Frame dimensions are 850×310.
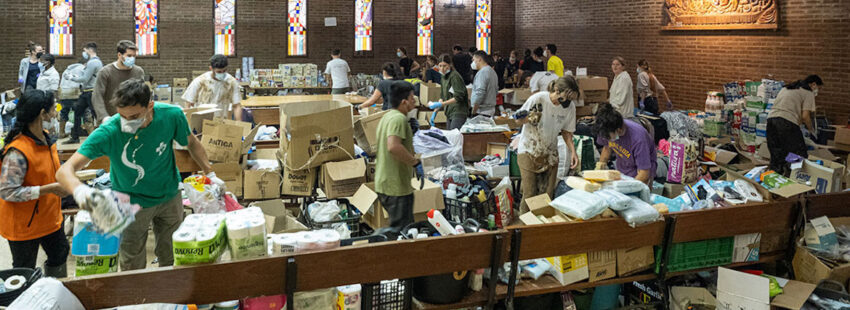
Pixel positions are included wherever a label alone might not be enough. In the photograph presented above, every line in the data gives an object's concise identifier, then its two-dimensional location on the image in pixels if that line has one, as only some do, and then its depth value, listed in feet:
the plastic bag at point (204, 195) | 14.24
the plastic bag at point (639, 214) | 12.37
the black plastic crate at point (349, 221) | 17.76
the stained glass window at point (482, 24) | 60.23
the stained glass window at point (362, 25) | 55.93
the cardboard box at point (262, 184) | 19.58
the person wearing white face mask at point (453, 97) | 27.37
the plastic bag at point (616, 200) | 12.48
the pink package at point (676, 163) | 21.80
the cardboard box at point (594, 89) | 35.86
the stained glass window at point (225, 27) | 51.62
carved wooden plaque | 34.81
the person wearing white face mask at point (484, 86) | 27.86
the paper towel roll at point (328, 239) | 10.87
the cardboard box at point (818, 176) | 19.36
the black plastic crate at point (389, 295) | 11.01
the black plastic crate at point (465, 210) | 19.61
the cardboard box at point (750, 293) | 12.40
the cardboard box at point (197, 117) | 20.17
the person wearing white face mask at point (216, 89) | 23.56
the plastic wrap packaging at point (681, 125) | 27.02
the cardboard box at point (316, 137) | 18.29
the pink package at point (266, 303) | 10.53
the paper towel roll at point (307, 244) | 10.84
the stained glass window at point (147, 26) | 49.28
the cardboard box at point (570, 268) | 12.38
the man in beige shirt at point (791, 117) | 25.85
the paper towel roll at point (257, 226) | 10.24
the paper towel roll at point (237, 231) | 10.14
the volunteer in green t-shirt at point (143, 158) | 11.53
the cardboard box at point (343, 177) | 18.62
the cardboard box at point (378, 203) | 17.42
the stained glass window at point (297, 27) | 53.83
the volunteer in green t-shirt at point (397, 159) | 15.40
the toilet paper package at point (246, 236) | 10.18
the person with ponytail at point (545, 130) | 18.62
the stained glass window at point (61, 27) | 47.03
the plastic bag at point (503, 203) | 20.63
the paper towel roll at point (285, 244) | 11.12
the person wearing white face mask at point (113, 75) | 23.40
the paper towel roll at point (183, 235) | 9.67
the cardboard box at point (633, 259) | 12.87
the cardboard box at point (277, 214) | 17.28
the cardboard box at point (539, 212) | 13.41
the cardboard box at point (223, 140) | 18.94
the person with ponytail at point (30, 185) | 12.01
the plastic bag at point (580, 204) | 12.23
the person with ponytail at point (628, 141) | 17.25
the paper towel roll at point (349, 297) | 10.84
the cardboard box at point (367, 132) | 20.84
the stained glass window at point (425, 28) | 58.18
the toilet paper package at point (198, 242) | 9.66
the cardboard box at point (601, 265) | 12.59
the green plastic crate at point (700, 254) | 13.14
